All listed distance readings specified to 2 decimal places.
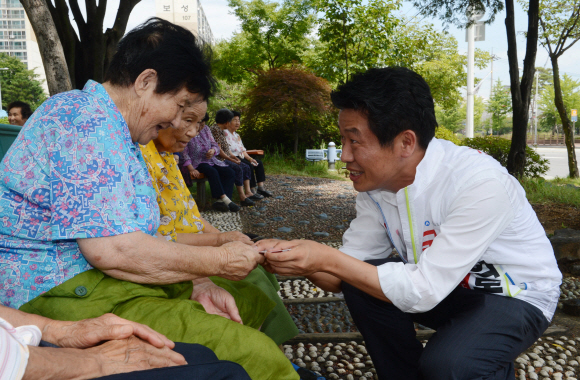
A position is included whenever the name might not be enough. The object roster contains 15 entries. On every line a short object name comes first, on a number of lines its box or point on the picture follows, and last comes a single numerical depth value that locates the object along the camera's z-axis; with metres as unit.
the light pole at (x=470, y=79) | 19.49
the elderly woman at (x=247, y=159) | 8.78
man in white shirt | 1.70
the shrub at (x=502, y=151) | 10.09
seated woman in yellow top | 2.13
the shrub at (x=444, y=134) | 15.62
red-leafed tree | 13.42
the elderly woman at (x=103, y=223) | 1.40
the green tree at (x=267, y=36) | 17.67
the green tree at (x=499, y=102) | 44.72
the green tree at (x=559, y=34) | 11.15
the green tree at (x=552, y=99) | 37.25
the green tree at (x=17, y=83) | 47.16
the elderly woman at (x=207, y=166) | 7.27
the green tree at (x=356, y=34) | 12.94
